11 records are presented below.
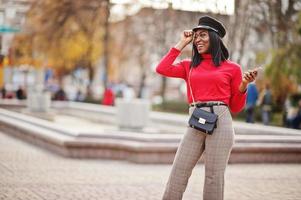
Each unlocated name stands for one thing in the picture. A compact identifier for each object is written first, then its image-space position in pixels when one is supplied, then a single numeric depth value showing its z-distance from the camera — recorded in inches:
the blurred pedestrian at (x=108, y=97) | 1288.1
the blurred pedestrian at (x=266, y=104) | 938.1
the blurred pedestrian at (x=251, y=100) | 921.5
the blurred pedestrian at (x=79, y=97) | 1600.6
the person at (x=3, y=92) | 1595.7
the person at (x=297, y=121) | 840.9
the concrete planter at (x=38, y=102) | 1096.6
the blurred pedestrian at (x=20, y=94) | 1557.6
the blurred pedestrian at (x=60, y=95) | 1556.0
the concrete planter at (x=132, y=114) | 680.4
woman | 246.7
